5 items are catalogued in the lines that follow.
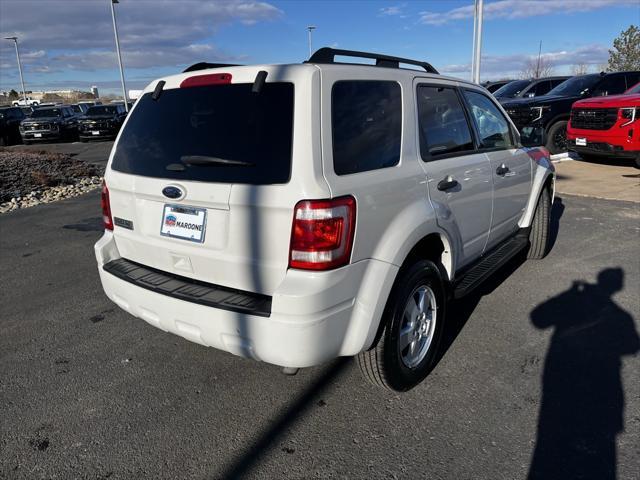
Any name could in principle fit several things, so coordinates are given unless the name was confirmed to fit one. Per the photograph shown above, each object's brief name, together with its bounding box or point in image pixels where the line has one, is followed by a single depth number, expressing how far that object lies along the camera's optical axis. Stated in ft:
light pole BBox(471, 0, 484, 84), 48.11
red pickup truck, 32.65
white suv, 7.67
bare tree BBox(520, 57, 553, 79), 164.04
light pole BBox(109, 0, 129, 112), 83.41
